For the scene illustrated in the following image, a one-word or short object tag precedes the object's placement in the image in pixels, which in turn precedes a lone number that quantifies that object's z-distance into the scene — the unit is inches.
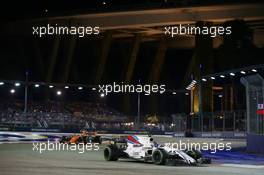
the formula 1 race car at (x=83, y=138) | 1546.5
